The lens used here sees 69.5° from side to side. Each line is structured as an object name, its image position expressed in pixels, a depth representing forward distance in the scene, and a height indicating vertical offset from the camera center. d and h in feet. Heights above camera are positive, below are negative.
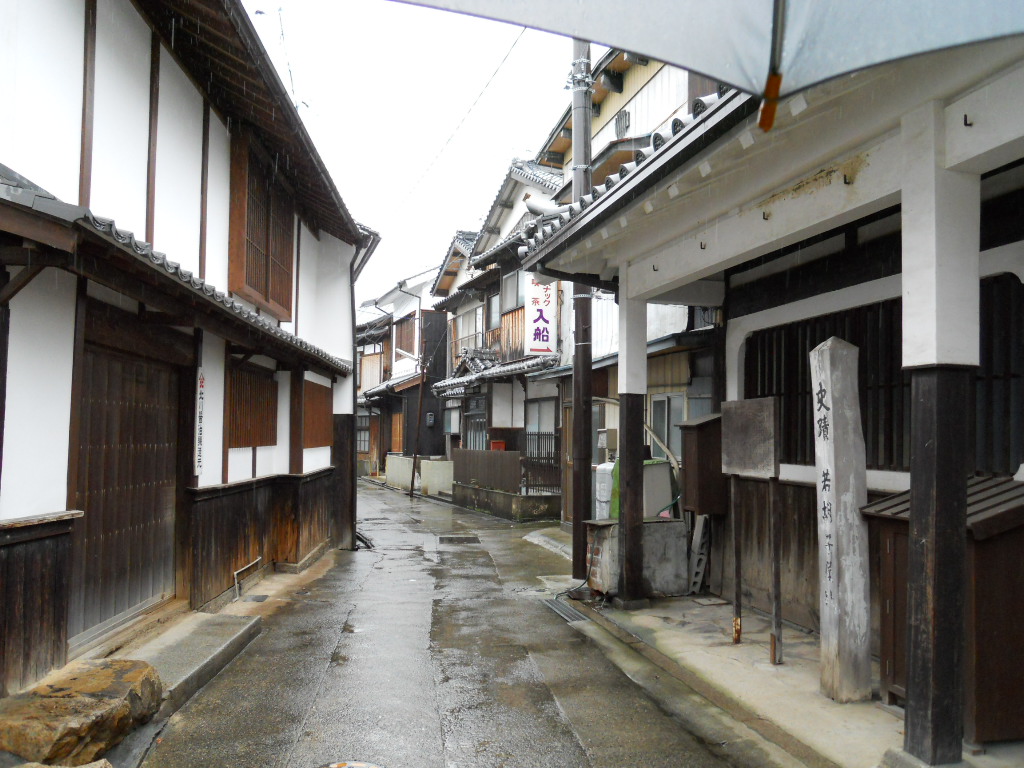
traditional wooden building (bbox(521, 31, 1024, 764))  14.46 +4.55
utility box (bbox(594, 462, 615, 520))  36.45 -3.35
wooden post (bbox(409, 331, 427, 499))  93.60 +1.89
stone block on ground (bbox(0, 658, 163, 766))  13.83 -6.03
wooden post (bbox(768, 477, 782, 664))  21.61 -4.51
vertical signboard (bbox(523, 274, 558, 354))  66.74 +9.19
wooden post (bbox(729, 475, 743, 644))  23.71 -5.05
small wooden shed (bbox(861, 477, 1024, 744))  15.29 -4.15
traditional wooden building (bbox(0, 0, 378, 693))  16.55 +3.08
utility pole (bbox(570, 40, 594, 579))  35.42 +3.86
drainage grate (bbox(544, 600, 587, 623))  29.76 -7.94
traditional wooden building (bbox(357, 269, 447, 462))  116.67 +8.61
